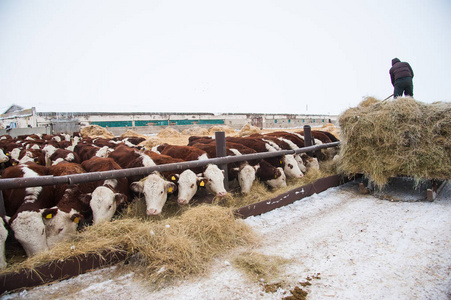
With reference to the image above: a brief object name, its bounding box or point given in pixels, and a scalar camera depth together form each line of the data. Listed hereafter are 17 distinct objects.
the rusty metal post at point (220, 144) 5.08
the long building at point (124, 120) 22.62
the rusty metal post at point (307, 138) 7.49
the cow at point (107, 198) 3.77
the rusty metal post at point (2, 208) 2.98
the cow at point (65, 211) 3.35
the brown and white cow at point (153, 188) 4.15
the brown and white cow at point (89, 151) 7.43
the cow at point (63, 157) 7.17
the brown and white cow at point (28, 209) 3.07
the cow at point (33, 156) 7.28
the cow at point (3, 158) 7.49
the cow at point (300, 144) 7.27
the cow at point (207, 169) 4.89
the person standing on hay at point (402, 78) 6.92
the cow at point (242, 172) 5.53
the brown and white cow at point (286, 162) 6.55
